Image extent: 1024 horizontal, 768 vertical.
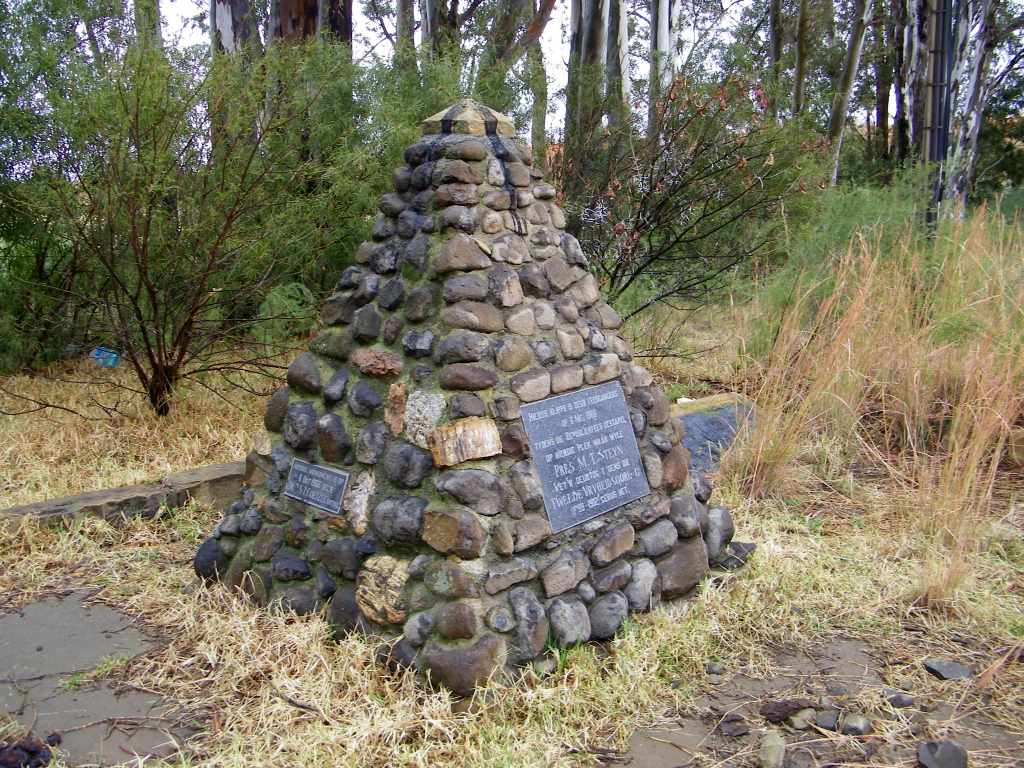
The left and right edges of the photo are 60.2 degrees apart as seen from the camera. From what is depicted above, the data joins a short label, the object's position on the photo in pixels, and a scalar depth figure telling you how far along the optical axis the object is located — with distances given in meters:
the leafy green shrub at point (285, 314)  5.77
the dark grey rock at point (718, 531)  3.61
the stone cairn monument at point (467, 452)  2.79
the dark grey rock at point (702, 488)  3.67
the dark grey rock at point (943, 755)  2.52
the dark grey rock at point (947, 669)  3.02
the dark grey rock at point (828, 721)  2.74
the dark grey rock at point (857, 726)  2.71
